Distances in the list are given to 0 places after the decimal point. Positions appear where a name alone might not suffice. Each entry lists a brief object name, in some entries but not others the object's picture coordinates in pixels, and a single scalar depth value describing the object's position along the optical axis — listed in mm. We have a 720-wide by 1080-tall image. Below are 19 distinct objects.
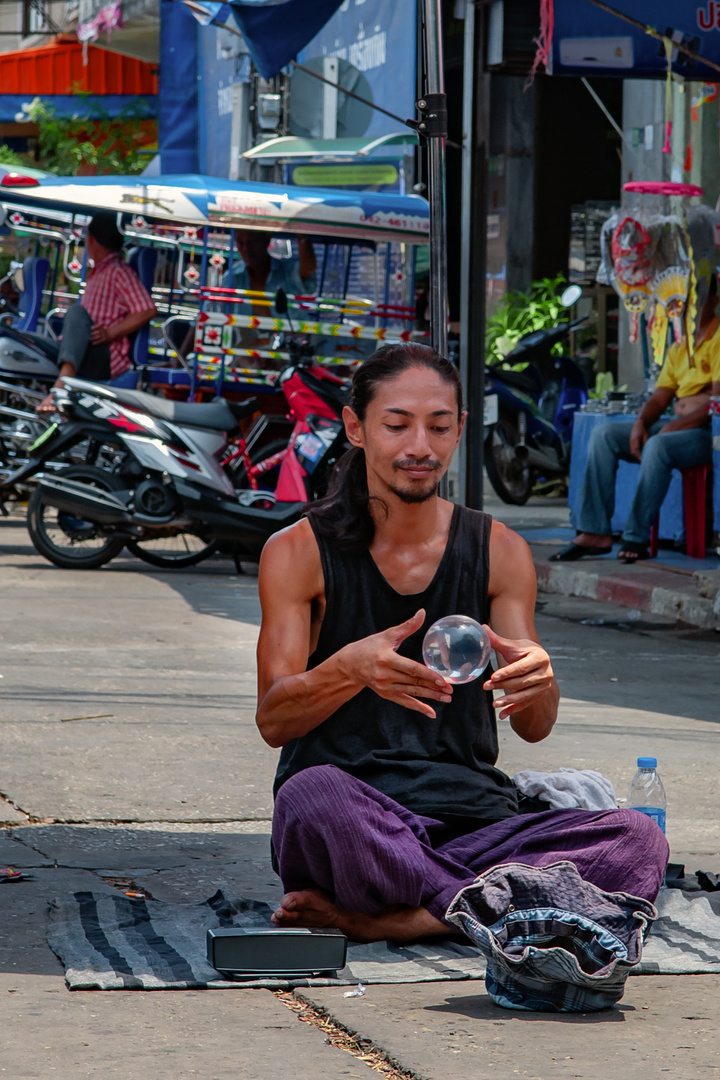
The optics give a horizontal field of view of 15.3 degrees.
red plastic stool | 15707
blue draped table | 16335
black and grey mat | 5142
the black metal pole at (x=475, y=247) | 13797
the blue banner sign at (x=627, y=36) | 13835
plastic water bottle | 6680
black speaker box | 5155
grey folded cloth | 6068
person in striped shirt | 18361
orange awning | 38569
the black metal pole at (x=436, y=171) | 9488
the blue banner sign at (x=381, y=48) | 22118
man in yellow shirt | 15322
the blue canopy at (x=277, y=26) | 13656
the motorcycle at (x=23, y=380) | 18387
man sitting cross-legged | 5363
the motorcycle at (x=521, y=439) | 21990
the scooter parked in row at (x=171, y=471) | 15874
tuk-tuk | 17130
